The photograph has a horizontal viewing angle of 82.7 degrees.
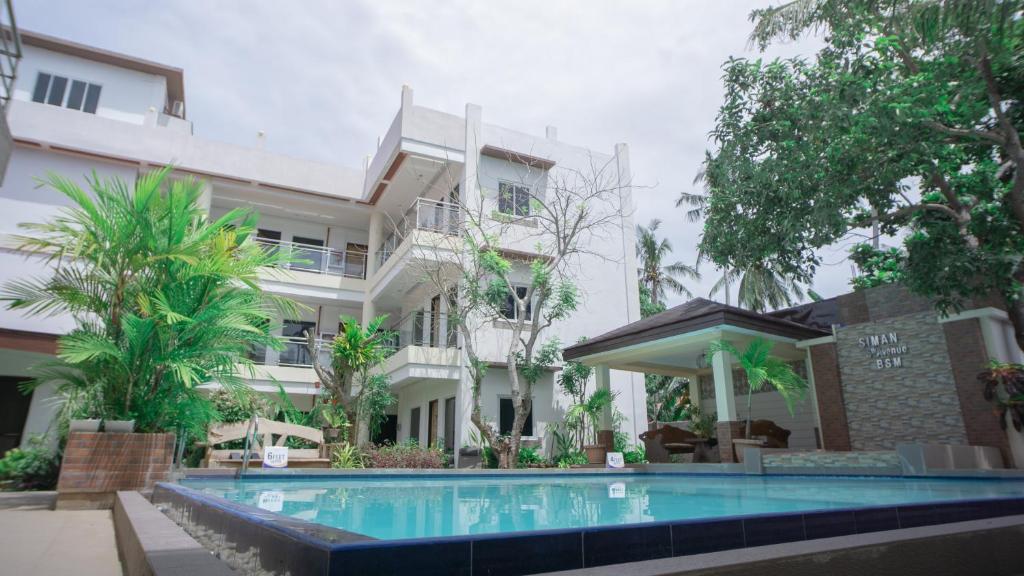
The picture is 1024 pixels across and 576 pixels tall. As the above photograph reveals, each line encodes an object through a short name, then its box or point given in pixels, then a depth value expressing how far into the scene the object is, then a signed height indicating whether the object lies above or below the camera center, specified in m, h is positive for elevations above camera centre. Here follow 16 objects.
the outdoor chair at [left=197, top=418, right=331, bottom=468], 10.96 +0.00
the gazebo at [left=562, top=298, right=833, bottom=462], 11.98 +2.25
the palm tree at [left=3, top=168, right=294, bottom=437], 5.95 +1.48
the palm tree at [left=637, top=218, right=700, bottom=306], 31.95 +9.42
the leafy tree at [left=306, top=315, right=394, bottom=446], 13.63 +1.75
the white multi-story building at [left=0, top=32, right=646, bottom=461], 16.03 +8.00
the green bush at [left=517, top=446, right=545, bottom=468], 14.26 -0.32
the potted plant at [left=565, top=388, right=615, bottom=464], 13.43 +0.76
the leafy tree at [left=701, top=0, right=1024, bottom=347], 9.38 +5.13
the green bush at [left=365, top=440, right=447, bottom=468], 12.52 -0.26
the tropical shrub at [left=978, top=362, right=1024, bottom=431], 9.41 +0.85
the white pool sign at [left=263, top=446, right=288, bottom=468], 9.08 -0.17
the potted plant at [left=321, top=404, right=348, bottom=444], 13.41 +0.49
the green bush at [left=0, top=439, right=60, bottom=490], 6.42 -0.25
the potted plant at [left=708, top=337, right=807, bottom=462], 11.07 +1.36
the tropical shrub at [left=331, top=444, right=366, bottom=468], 11.88 -0.24
